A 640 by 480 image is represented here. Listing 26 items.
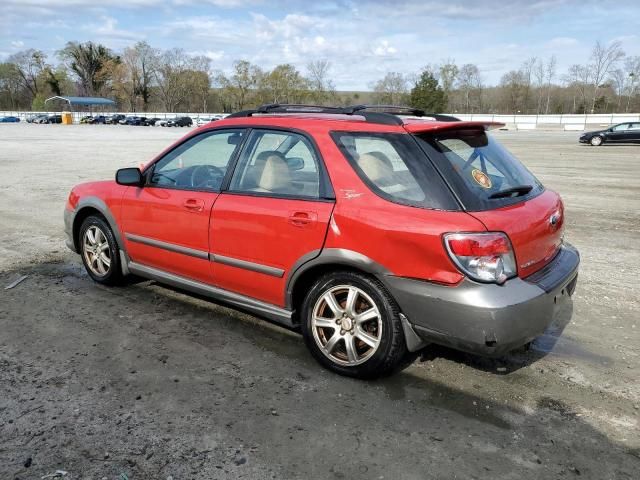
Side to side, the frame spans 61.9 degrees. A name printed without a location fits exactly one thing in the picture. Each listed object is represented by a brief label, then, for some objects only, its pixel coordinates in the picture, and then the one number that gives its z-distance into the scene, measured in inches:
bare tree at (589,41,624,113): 3369.1
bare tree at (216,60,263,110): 3853.3
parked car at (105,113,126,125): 2797.7
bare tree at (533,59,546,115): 3565.5
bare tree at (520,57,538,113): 3454.7
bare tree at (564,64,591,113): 3388.0
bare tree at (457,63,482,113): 3750.0
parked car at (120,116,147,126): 2711.6
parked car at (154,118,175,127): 2628.0
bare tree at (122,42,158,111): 4023.1
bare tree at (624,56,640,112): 3321.9
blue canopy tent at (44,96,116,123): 3378.4
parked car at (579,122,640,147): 1135.0
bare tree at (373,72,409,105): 3731.3
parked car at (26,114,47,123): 2861.7
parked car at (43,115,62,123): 2810.0
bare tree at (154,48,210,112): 3929.6
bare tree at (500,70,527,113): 3454.7
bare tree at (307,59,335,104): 3604.8
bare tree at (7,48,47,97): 4234.7
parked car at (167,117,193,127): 2542.3
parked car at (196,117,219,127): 2700.3
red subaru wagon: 116.6
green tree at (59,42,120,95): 4165.8
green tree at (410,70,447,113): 2989.7
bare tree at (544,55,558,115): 3467.0
